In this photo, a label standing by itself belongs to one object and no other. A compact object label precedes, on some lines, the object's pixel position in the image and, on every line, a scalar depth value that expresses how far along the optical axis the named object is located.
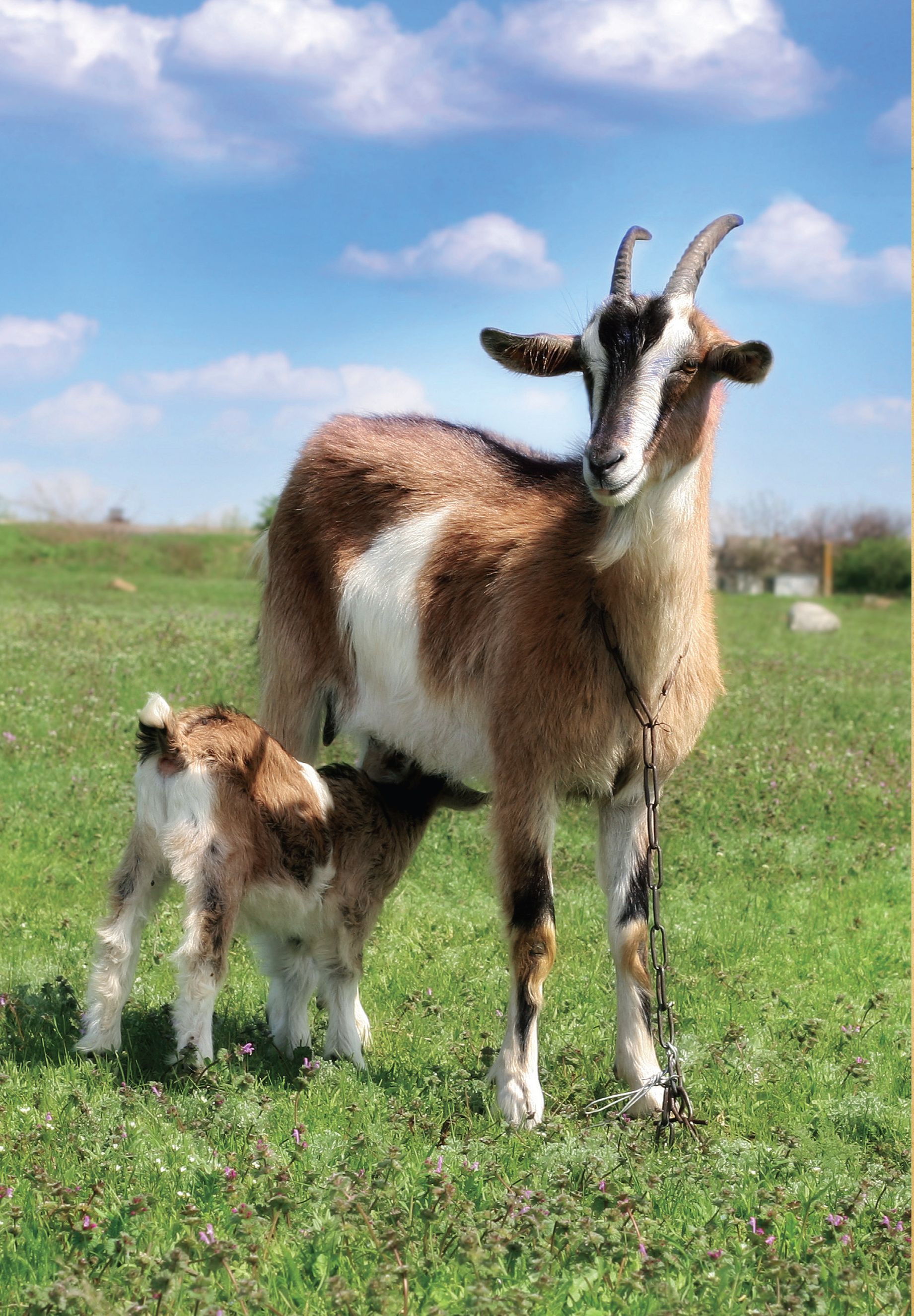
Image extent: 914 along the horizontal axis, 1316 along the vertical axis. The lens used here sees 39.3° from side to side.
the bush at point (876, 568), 43.34
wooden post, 44.91
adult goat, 4.34
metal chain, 4.50
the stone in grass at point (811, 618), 27.78
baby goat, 4.59
